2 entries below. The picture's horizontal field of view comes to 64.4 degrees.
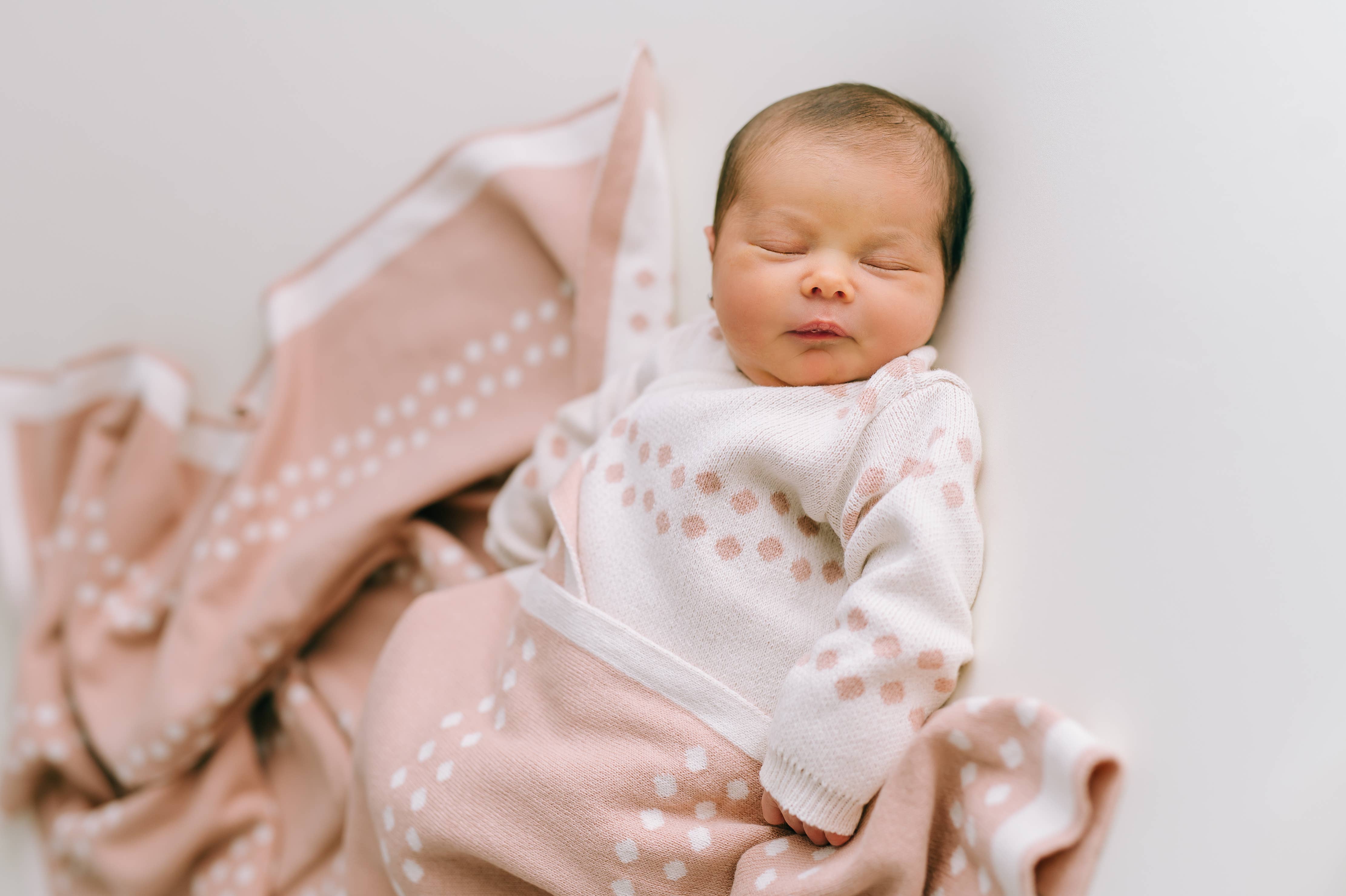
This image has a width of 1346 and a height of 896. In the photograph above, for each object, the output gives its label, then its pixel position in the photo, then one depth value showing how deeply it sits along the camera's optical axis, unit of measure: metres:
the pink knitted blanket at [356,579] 0.79
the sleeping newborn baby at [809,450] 0.69
